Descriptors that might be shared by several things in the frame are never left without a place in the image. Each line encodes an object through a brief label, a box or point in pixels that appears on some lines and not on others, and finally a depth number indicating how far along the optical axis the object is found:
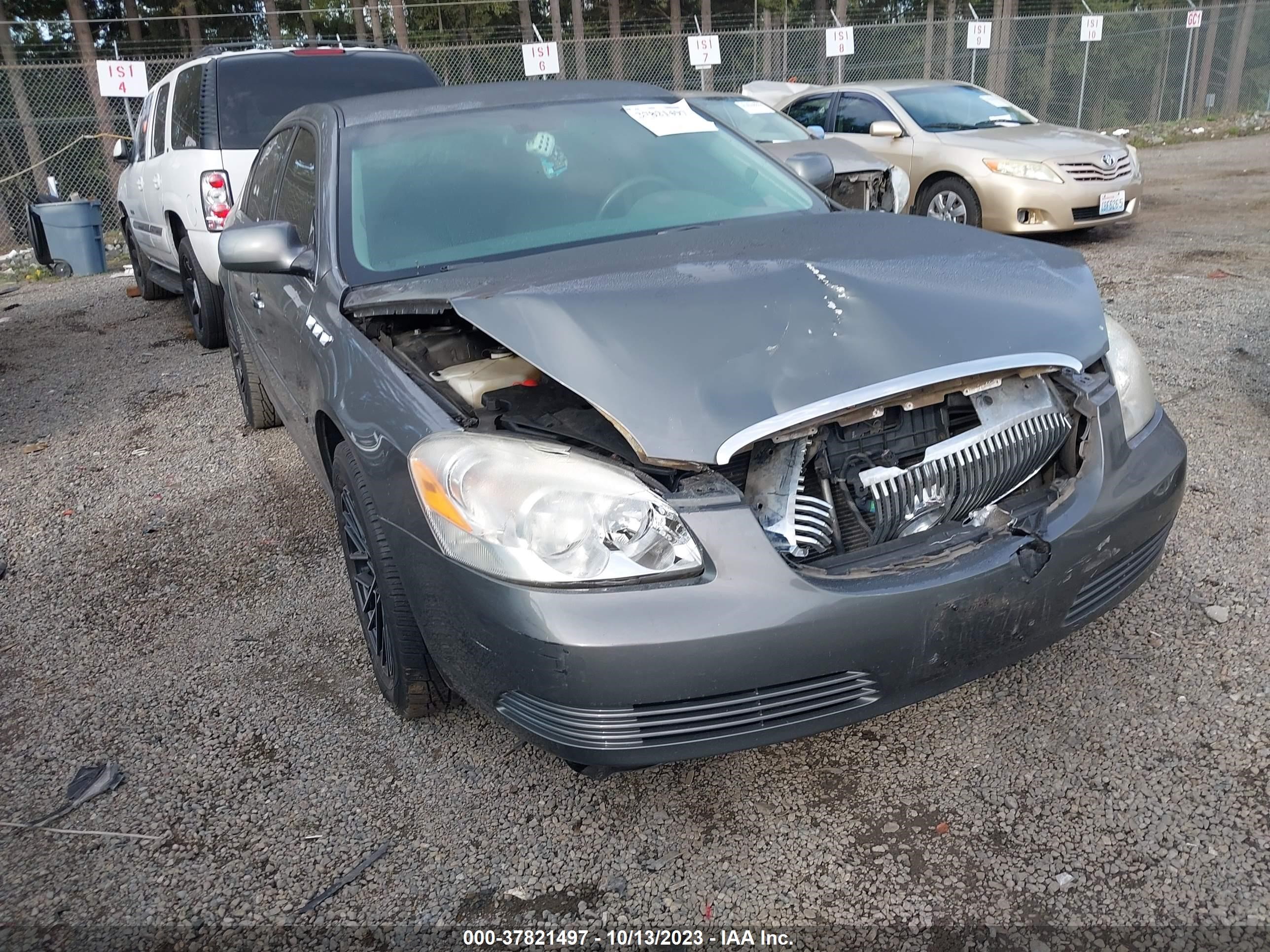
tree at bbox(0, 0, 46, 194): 13.32
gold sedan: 8.09
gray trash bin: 11.15
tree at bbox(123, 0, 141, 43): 17.22
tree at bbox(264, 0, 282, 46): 16.28
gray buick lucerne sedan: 1.88
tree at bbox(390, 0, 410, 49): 16.22
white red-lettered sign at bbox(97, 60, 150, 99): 11.66
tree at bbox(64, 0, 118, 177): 13.66
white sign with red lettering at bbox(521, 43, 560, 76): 13.73
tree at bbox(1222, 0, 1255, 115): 21.25
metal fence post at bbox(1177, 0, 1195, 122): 20.41
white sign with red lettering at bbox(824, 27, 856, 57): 16.09
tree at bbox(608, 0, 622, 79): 16.19
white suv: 6.10
